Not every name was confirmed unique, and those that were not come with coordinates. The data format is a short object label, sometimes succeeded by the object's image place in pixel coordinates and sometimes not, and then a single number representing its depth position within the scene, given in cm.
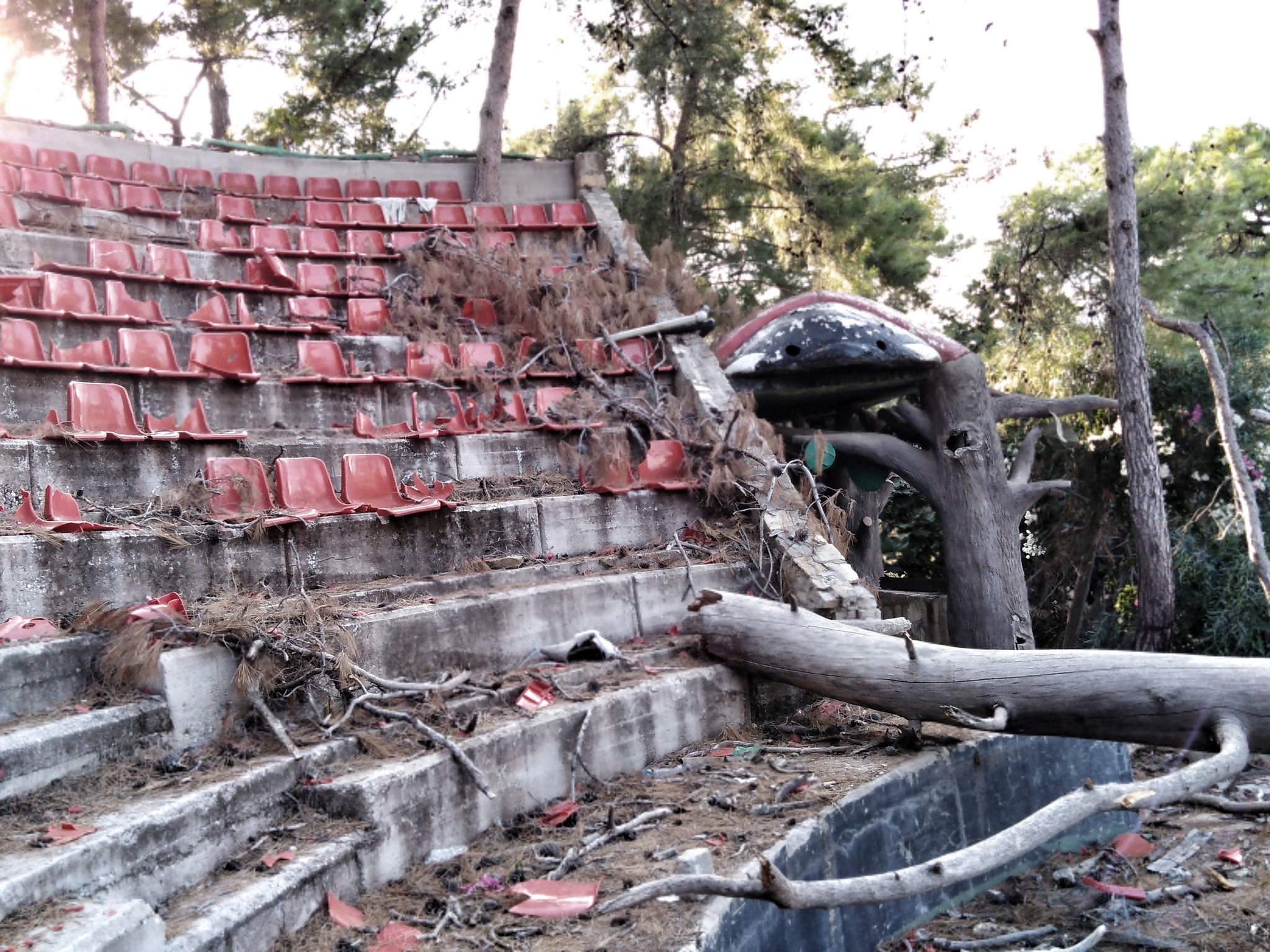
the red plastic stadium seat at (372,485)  543
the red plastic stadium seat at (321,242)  919
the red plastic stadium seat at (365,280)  857
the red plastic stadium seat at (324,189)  1105
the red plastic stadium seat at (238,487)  485
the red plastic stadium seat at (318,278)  844
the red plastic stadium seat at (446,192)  1142
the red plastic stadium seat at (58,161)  963
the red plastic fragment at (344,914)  314
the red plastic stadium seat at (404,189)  1130
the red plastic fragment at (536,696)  450
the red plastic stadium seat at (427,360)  740
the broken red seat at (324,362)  699
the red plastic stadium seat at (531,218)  1026
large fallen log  438
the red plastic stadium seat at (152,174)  1023
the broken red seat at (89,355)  571
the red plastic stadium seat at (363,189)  1120
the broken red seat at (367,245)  930
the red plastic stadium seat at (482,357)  771
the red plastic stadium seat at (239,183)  1048
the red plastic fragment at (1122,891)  499
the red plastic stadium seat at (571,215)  1049
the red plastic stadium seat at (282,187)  1080
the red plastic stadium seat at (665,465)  686
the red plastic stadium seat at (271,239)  914
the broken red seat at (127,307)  684
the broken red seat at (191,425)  546
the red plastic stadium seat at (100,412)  504
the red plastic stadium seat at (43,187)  838
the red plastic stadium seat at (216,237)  886
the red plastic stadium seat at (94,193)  902
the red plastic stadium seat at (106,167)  1005
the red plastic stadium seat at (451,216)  1022
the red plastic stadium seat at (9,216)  775
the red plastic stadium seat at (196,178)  1034
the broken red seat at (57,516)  409
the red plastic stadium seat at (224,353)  630
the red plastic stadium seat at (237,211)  963
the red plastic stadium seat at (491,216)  1026
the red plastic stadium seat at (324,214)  1004
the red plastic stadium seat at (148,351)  605
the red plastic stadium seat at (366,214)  1024
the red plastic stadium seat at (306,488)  513
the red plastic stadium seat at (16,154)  934
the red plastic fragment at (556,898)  326
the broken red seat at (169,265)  769
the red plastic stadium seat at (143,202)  911
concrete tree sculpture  844
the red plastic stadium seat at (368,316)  800
